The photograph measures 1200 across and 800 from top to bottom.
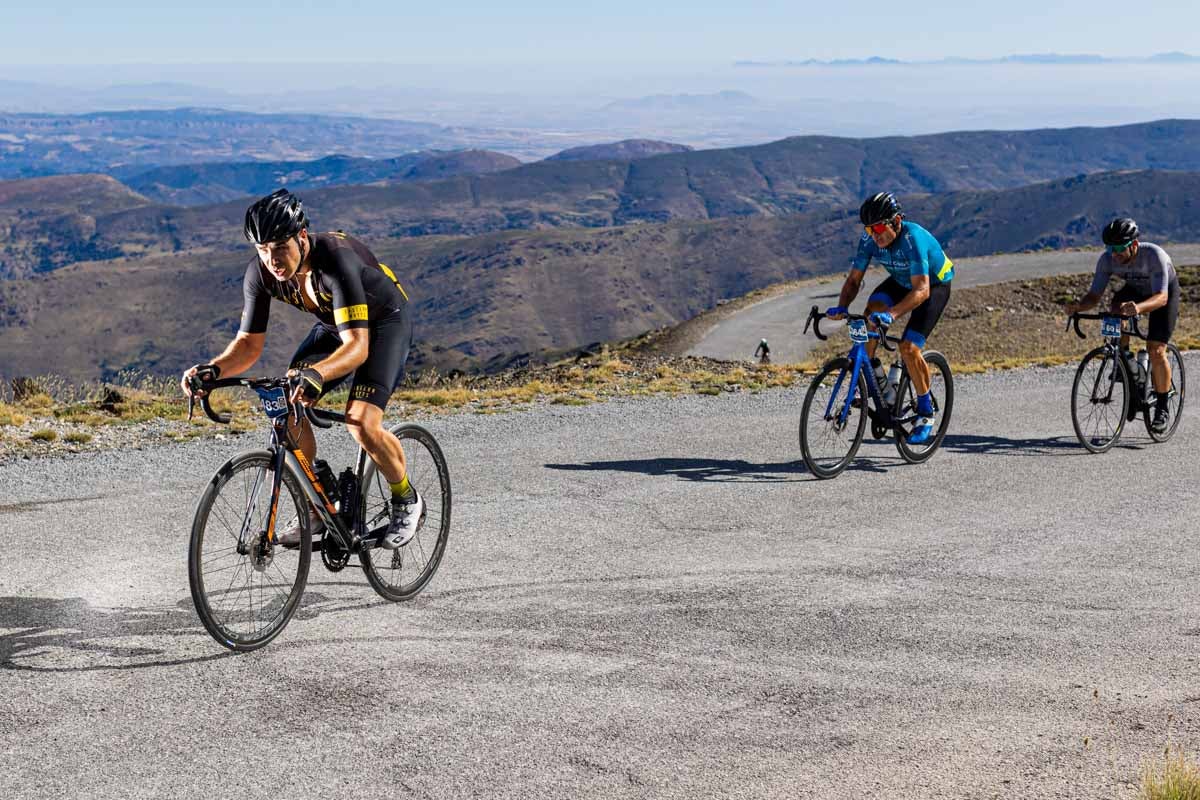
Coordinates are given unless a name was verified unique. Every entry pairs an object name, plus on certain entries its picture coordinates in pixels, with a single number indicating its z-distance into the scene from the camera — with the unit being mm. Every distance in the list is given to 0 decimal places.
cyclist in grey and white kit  10703
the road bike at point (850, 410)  9586
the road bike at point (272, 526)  4965
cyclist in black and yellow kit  5094
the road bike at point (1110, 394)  11203
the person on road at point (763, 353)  40766
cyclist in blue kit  9273
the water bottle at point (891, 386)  9965
